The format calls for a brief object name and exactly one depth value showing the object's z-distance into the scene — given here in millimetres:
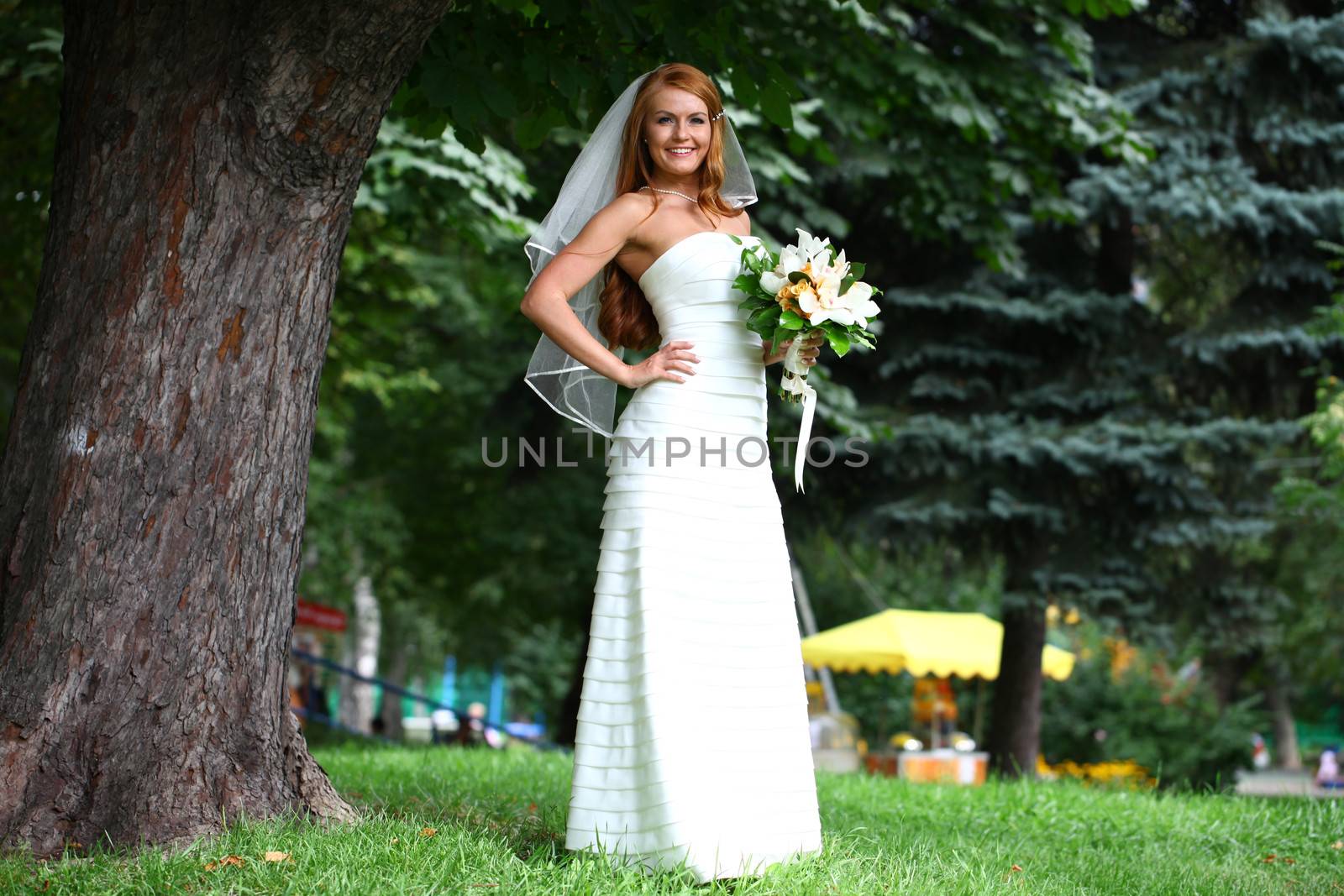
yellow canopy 15638
